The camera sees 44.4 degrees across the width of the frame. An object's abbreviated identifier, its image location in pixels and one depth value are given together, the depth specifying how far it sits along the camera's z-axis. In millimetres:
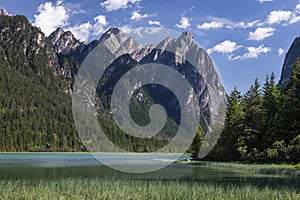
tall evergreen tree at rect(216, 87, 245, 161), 60500
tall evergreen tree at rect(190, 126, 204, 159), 80500
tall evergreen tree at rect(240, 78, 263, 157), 55625
